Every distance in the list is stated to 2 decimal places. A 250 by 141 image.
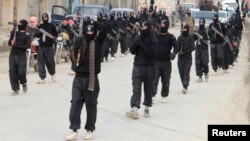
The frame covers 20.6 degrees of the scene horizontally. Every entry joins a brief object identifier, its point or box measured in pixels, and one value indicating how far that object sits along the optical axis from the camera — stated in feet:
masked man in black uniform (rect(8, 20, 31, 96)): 51.52
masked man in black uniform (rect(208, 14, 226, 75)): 70.24
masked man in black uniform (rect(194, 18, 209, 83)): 65.00
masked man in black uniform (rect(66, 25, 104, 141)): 35.55
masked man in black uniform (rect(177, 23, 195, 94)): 56.13
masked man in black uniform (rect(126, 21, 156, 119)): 42.24
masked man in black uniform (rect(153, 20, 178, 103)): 49.00
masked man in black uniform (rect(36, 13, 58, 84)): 57.98
